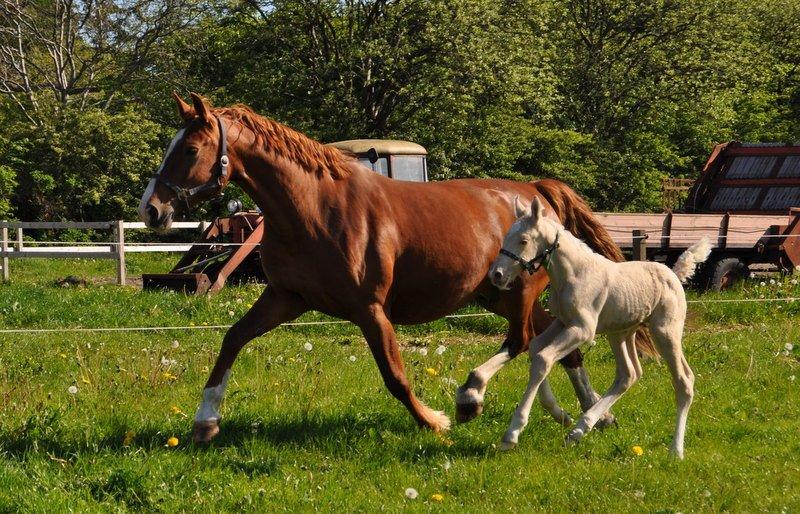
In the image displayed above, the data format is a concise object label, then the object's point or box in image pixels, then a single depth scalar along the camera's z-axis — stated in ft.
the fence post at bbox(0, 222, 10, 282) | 71.20
